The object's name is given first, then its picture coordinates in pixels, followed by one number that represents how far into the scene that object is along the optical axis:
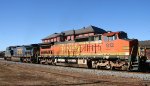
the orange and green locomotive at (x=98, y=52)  18.14
